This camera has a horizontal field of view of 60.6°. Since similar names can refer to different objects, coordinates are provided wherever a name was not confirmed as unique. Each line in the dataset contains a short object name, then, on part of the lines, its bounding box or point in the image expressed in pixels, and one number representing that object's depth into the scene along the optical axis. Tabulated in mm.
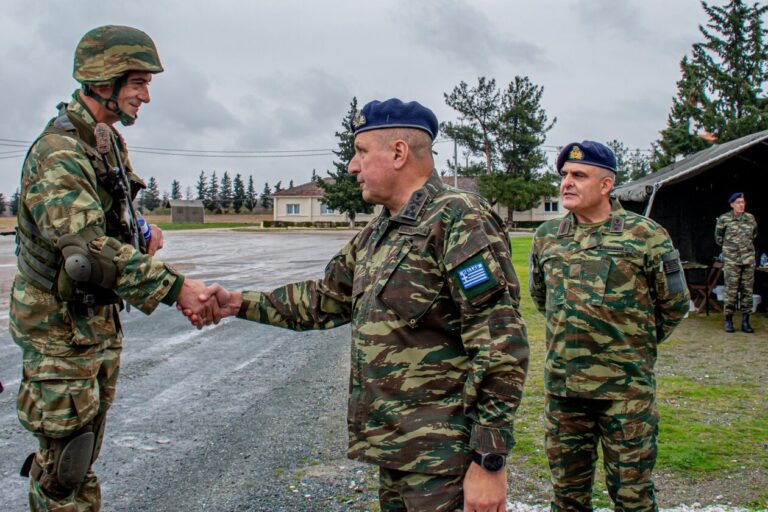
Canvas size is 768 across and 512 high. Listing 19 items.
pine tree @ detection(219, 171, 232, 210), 106556
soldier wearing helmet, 2732
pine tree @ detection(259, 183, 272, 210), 102969
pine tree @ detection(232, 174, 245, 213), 98000
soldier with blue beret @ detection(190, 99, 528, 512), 2195
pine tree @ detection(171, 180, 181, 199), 122788
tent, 12148
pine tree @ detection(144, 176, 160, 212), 110312
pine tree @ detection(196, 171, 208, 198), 109312
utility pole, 54694
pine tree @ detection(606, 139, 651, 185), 84312
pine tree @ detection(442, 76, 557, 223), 58719
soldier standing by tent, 10180
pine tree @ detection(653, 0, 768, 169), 32250
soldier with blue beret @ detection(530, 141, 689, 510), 3328
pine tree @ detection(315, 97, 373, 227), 61844
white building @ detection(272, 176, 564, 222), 69500
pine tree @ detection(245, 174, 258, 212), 99188
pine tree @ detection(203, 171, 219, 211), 108350
